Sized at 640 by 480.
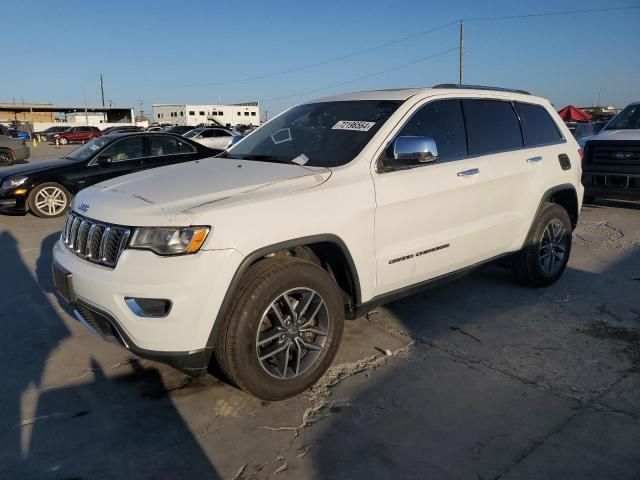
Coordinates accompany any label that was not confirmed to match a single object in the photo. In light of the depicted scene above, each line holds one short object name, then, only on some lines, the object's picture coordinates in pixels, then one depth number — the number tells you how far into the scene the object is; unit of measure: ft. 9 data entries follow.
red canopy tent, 93.20
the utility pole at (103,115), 248.73
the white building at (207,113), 238.89
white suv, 8.70
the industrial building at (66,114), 238.07
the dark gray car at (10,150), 59.43
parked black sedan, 29.35
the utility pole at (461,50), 116.88
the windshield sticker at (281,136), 13.37
